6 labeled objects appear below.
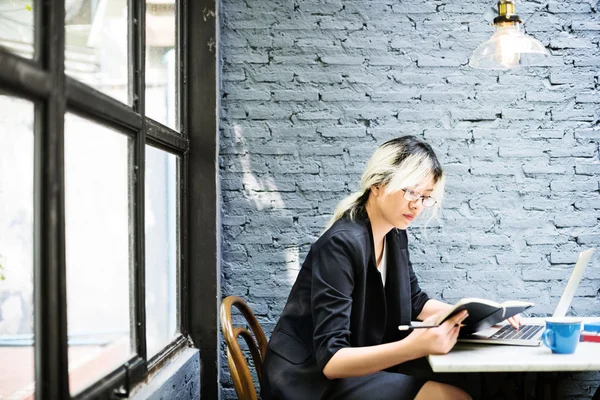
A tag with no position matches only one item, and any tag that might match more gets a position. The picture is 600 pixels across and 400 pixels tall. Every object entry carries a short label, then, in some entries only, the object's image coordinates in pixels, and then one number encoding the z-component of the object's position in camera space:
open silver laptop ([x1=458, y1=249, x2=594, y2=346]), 2.00
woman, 1.81
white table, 1.72
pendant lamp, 2.27
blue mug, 1.81
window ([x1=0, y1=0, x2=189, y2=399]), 1.42
